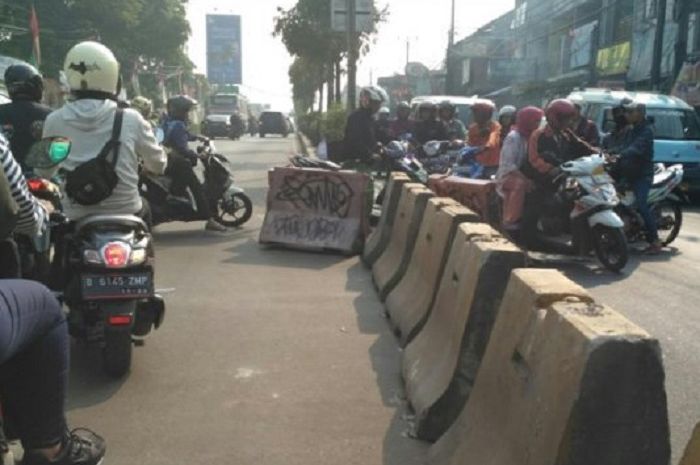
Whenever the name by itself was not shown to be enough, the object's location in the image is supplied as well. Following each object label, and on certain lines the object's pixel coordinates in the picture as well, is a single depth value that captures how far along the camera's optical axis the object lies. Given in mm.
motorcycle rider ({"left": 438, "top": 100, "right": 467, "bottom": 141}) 12617
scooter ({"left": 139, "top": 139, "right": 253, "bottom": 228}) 9078
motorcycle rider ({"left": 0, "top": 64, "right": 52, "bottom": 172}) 6250
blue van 13922
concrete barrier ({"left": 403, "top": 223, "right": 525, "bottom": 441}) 3369
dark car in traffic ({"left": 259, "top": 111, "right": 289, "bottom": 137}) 53562
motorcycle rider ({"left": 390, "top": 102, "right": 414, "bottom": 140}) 13469
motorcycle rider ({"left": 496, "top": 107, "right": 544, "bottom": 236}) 7730
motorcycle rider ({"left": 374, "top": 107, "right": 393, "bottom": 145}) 10398
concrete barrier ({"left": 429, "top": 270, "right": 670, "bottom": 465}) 2055
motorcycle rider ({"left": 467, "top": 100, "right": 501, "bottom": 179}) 9797
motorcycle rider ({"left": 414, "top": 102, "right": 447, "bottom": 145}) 12422
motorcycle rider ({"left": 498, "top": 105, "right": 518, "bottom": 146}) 11273
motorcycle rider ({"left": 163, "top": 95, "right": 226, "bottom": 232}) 9102
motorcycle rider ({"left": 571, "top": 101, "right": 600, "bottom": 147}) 10633
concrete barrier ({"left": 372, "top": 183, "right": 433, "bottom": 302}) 6020
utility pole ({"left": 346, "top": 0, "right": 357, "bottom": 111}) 15867
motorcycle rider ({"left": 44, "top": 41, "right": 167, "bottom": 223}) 4500
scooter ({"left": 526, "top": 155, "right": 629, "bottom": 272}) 7457
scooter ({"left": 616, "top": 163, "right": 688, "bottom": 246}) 8508
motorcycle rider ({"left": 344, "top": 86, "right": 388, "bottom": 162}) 9805
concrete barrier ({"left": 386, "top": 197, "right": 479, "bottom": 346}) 4594
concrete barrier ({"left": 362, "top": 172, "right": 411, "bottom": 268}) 7484
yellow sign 29125
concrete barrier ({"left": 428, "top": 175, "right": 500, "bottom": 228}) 8359
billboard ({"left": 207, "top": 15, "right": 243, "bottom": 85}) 68938
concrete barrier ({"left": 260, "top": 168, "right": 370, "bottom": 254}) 8312
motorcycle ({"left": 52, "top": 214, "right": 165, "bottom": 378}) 4137
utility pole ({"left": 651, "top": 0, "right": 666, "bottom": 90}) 22422
